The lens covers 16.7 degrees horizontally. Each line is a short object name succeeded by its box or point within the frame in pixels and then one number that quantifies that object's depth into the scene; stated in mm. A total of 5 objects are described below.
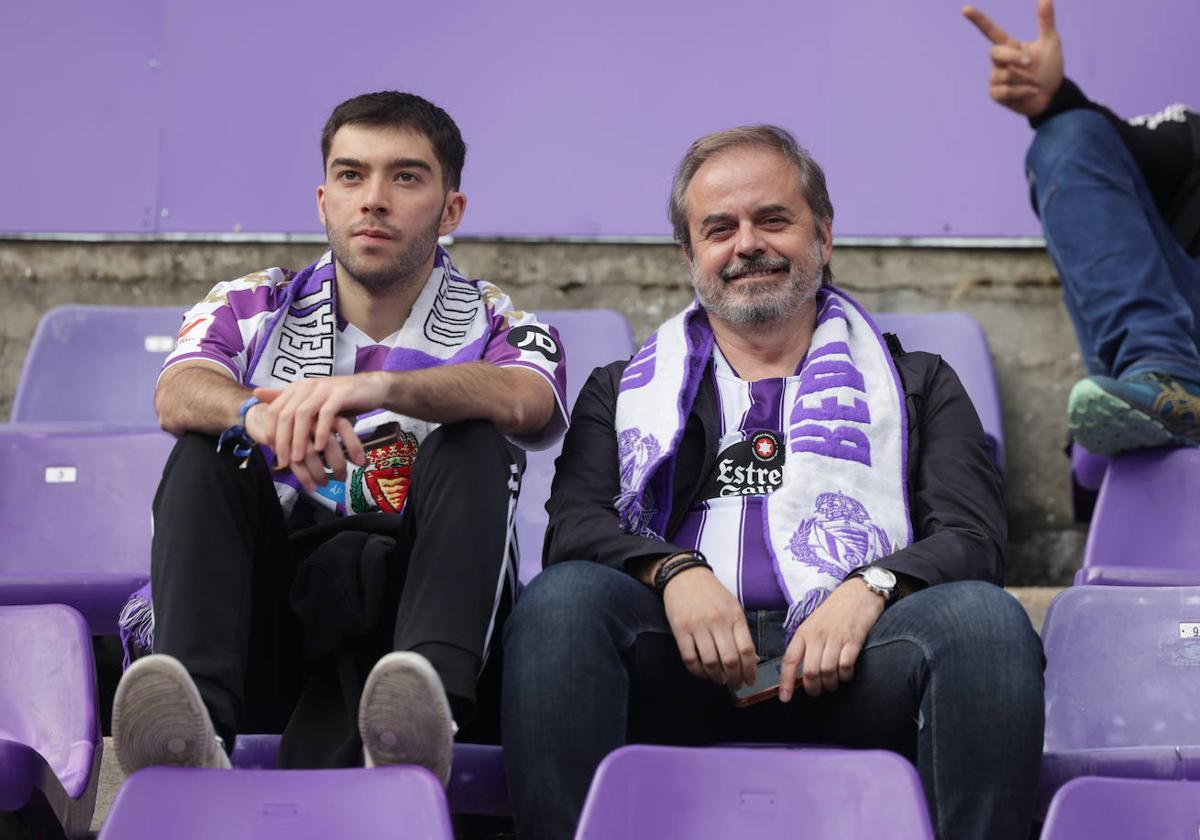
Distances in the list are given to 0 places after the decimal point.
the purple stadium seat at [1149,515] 4815
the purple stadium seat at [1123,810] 3927
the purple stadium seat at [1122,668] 4341
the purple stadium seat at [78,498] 4862
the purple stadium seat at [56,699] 4250
